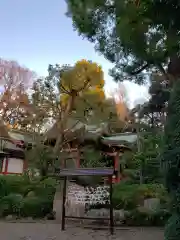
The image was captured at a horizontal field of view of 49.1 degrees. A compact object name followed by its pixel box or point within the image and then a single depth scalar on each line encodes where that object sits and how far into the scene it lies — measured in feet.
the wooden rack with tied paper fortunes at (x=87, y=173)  15.47
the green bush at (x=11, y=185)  24.62
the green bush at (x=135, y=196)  19.40
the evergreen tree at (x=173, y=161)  8.37
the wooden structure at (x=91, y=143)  35.68
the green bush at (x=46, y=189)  23.41
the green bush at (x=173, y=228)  8.28
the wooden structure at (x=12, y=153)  45.71
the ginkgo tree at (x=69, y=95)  34.61
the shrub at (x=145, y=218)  17.87
